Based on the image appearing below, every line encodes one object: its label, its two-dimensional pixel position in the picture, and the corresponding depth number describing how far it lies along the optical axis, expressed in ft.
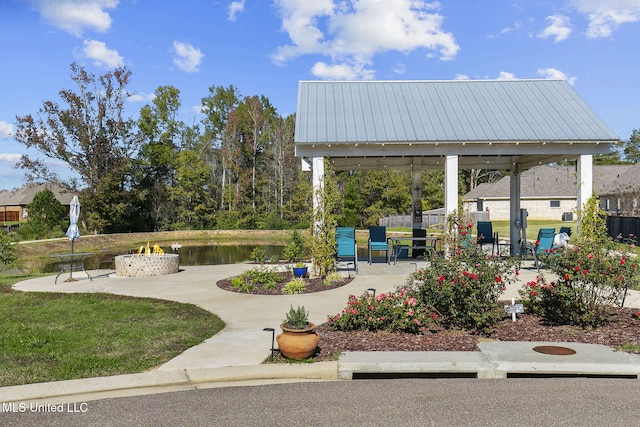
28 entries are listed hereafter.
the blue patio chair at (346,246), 37.71
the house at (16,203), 170.71
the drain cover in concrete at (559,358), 15.07
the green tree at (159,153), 118.62
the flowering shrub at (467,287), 19.42
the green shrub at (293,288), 30.30
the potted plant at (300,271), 35.83
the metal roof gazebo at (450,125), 37.60
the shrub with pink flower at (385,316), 19.65
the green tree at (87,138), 99.45
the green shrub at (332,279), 32.69
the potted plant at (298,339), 16.33
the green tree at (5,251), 46.28
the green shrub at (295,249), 44.11
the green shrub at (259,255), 46.08
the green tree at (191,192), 114.62
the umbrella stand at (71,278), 36.87
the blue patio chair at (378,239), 40.01
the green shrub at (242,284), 31.14
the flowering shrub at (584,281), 19.62
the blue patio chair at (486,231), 47.57
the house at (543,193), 122.62
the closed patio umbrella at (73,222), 38.15
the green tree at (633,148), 200.23
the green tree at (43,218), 86.38
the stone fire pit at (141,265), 39.06
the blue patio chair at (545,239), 36.94
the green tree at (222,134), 121.19
